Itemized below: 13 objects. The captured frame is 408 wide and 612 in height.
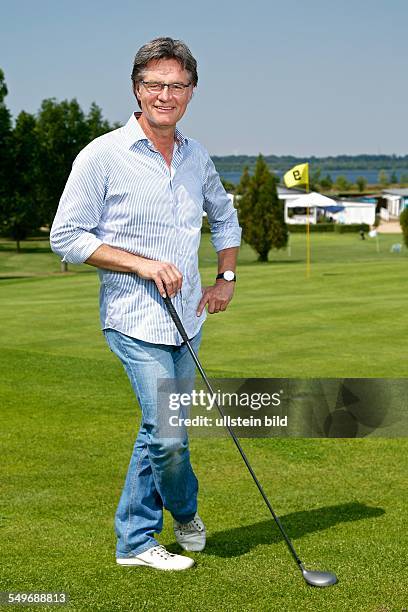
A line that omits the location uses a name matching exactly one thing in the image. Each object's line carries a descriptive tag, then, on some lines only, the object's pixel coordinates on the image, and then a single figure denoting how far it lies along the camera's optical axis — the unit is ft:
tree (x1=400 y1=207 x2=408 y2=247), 154.30
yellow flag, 125.18
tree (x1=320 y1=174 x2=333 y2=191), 496.64
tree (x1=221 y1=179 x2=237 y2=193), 261.83
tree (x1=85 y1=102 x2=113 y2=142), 201.98
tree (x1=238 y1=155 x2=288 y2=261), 157.28
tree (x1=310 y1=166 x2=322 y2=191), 464.32
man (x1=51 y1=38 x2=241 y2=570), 13.41
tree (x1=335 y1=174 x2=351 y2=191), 506.07
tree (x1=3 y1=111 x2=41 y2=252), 162.71
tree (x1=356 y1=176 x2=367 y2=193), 498.28
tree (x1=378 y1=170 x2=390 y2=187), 590.59
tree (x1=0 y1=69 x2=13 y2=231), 161.99
